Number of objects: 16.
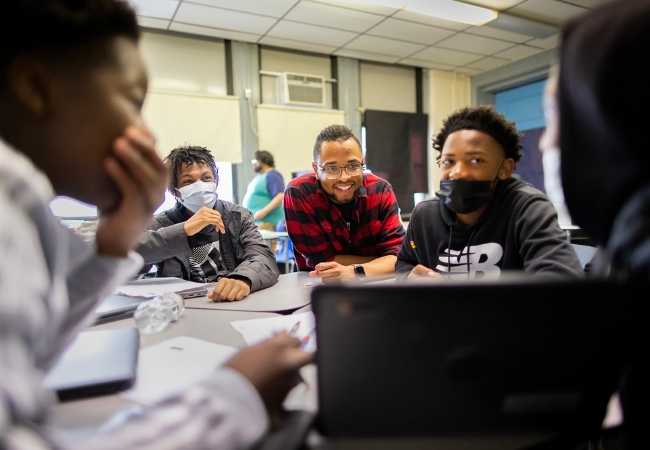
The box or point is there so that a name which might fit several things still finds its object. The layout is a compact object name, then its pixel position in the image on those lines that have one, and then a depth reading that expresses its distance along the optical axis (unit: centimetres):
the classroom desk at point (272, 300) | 114
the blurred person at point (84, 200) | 35
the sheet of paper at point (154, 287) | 125
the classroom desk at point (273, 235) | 319
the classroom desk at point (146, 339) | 56
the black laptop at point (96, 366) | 63
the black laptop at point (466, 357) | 41
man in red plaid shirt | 181
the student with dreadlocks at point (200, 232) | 148
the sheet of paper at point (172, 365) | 65
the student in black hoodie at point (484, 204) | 112
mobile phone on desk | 128
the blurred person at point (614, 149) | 37
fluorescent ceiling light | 349
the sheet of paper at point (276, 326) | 86
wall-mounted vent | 449
